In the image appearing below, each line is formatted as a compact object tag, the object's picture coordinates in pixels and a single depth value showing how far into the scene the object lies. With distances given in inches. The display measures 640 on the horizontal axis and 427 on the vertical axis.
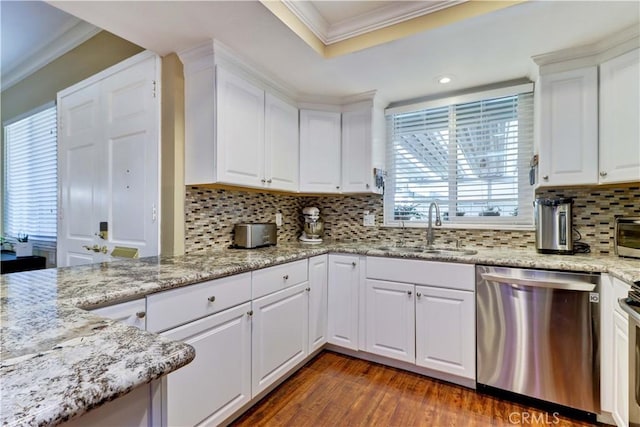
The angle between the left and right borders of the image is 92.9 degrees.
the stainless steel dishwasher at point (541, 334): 66.4
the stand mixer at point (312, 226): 115.6
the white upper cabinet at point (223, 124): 75.9
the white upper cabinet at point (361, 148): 107.6
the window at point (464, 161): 97.3
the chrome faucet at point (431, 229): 97.5
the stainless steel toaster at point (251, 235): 91.0
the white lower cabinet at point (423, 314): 79.3
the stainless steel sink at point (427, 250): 90.0
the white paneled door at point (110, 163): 82.7
